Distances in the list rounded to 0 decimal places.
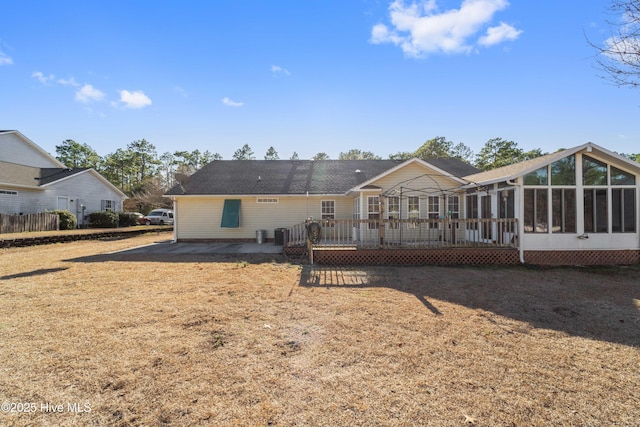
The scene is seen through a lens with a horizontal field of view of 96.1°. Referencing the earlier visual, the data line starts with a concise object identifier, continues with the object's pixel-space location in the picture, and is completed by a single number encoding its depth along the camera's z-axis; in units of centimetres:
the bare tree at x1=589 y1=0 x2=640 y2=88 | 729
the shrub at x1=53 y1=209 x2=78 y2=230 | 2020
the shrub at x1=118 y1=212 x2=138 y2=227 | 2538
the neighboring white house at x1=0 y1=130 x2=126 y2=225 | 1927
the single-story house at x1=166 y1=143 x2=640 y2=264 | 937
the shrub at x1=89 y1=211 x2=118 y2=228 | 2330
